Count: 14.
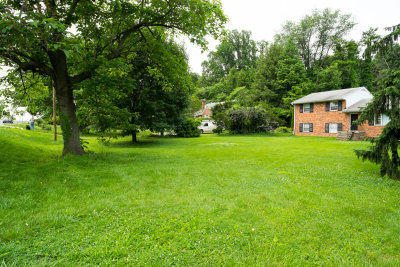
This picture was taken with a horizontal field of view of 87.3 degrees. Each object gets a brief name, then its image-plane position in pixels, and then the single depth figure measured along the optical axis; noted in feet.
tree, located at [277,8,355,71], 139.54
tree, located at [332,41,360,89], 120.57
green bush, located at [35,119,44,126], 101.62
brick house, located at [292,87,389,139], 75.36
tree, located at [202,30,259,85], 201.67
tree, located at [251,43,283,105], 124.77
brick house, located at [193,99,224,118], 155.35
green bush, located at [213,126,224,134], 104.91
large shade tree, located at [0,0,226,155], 25.88
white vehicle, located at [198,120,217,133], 128.67
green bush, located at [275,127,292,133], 104.42
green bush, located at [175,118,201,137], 87.71
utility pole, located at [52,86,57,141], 45.49
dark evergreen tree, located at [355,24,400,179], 19.60
